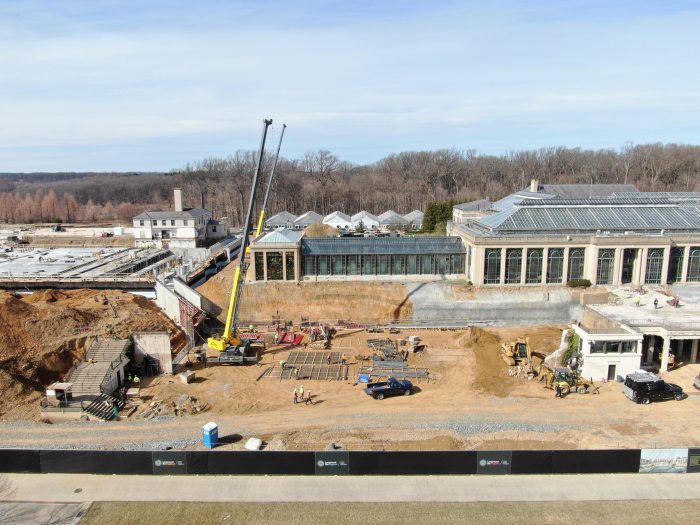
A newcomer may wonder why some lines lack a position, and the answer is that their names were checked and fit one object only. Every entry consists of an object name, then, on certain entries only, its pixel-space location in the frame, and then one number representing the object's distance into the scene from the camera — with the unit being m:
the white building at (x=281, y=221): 108.46
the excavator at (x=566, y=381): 38.78
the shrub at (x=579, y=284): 59.16
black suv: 36.59
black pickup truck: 38.53
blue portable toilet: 31.00
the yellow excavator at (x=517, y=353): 43.94
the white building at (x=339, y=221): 111.03
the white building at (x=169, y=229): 95.62
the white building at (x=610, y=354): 40.84
